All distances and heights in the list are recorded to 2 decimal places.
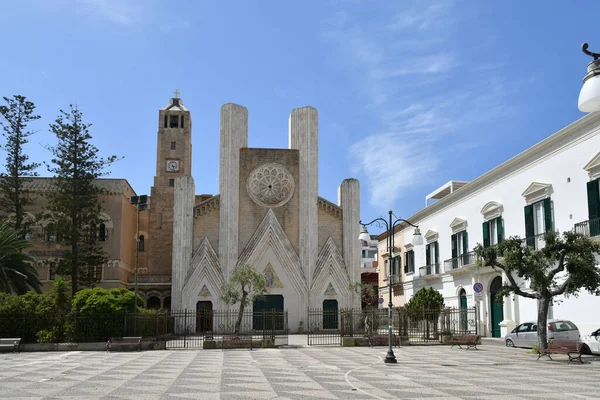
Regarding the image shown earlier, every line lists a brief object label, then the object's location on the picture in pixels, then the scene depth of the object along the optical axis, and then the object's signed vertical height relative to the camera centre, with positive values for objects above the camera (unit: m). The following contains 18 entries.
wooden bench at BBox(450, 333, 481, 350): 24.80 -2.29
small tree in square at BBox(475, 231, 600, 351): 19.42 +0.75
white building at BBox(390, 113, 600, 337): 23.48 +3.47
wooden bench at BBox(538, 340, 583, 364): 17.66 -1.87
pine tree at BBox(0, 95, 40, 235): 41.88 +8.83
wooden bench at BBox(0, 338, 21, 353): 24.42 -2.28
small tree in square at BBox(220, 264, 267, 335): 32.94 +0.28
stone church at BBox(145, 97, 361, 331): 40.38 +4.13
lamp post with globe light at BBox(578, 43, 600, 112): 4.57 +1.51
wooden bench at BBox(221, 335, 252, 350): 26.59 -2.45
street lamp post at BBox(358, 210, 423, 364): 18.58 +1.62
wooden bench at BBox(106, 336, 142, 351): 24.73 -2.32
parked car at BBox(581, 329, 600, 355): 20.10 -1.97
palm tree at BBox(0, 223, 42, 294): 30.41 +1.16
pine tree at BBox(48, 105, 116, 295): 40.50 +5.93
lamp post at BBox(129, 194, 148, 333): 34.22 +5.07
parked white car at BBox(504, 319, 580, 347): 22.64 -1.85
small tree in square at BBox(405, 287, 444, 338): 29.25 -1.07
